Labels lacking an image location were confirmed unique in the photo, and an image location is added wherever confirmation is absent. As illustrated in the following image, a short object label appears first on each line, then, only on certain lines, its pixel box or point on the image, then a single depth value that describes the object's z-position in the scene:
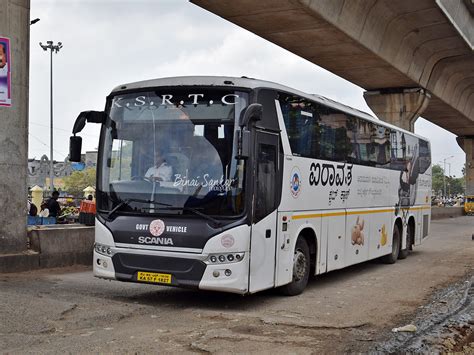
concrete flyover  19.50
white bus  8.76
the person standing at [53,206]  19.46
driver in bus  8.98
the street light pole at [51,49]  53.67
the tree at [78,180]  116.34
